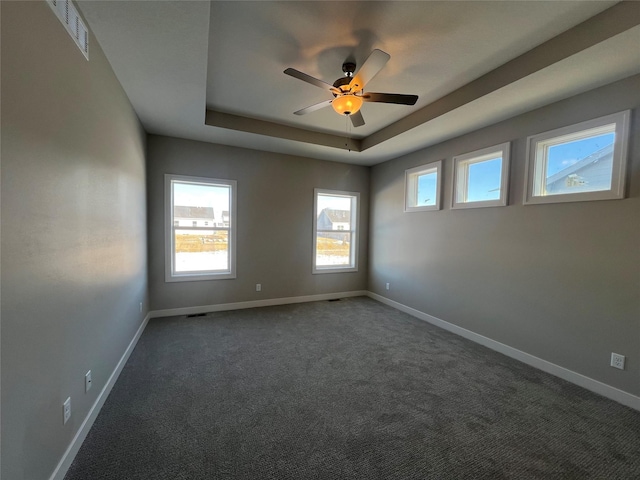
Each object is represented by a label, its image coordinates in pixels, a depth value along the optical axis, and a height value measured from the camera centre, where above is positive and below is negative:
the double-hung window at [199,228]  4.01 -0.06
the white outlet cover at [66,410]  1.45 -1.06
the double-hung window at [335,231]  5.08 -0.08
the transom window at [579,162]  2.23 +0.67
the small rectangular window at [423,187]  3.94 +0.67
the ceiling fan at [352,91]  2.07 +1.17
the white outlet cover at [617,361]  2.21 -1.07
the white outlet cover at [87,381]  1.73 -1.06
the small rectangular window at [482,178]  3.08 +0.67
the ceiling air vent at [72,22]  1.36 +1.12
